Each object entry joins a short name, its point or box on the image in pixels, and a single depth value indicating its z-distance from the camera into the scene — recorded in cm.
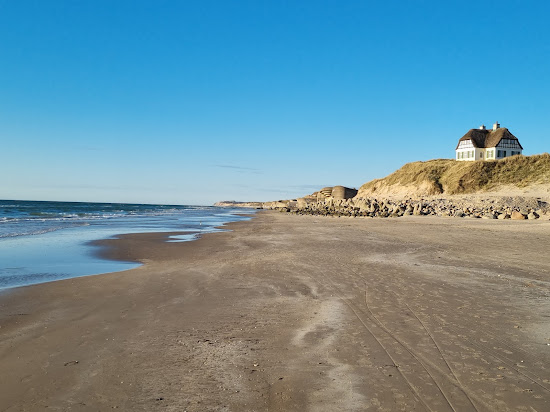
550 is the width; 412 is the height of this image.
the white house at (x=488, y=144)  6347
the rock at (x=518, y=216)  2589
